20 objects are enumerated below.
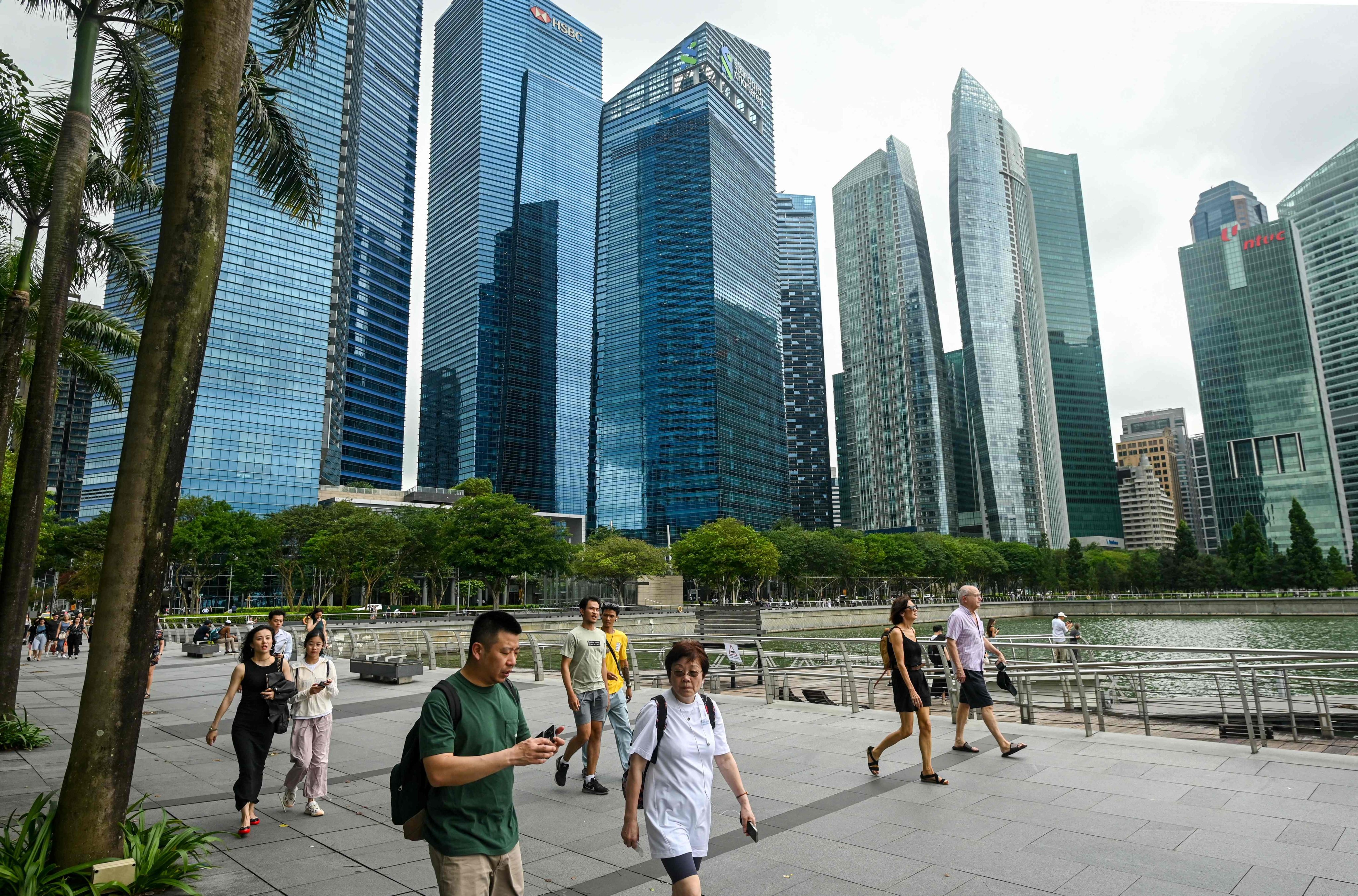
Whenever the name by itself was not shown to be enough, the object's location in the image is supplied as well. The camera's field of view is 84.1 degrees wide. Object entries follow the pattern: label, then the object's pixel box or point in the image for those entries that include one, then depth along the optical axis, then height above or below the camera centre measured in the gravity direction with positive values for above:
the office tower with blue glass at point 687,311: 135.00 +49.25
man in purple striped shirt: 8.27 -0.99
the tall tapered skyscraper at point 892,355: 171.50 +50.06
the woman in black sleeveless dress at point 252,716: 6.30 -1.15
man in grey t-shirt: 7.53 -1.07
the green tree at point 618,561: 77.38 +1.34
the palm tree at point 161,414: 4.70 +1.15
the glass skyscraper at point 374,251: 121.62 +56.47
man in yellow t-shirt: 7.82 -1.10
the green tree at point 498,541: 58.56 +2.83
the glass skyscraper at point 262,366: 92.81 +28.03
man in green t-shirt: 2.91 -0.72
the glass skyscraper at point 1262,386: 138.62 +32.79
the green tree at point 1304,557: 89.44 -0.40
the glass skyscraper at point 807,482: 196.88 +22.64
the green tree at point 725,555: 76.00 +1.69
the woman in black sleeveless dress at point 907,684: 7.48 -1.19
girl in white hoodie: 6.91 -1.40
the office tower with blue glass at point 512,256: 158.50 +70.37
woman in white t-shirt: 3.64 -1.01
